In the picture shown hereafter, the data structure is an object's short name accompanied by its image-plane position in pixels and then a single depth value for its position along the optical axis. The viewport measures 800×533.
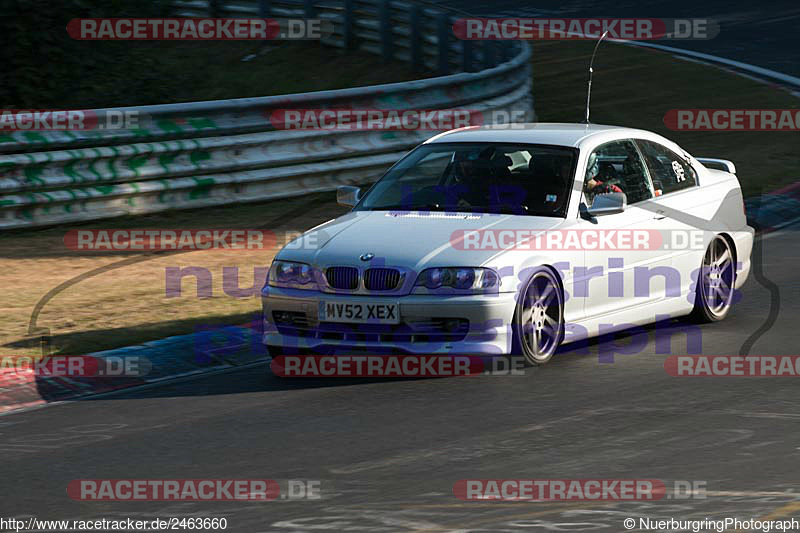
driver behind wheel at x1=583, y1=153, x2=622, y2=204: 19.62
